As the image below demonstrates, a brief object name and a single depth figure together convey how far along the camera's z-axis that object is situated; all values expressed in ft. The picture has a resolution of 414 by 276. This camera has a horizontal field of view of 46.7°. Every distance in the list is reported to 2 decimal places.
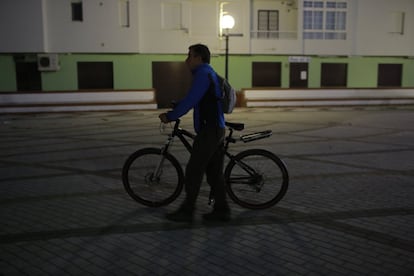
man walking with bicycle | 15.99
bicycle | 17.98
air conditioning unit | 72.23
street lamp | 65.31
